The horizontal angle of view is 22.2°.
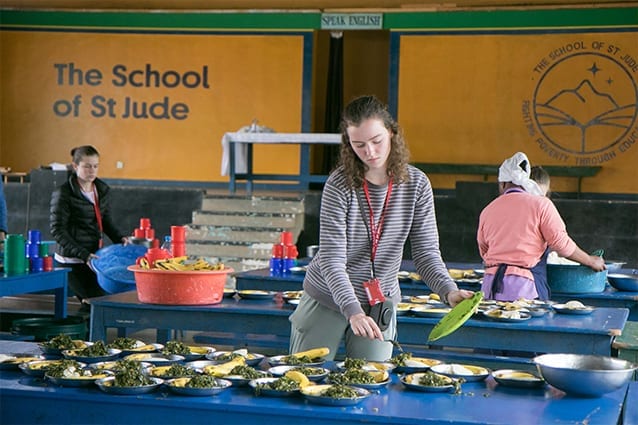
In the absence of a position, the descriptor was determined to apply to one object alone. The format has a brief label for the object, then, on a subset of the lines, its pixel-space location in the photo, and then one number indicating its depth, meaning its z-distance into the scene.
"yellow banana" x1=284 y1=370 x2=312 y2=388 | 4.79
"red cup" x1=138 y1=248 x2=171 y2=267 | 7.84
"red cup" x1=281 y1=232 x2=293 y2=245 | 10.64
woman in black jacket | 11.79
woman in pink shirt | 8.75
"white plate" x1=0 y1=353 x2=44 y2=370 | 5.21
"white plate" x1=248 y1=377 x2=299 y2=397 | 4.69
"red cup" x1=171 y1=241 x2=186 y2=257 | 8.82
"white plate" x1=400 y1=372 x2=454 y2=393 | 4.81
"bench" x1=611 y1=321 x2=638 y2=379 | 6.76
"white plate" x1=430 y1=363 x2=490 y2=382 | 5.07
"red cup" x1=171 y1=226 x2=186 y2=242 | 8.82
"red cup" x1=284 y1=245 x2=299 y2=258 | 10.57
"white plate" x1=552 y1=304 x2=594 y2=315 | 7.64
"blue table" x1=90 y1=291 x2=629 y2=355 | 7.17
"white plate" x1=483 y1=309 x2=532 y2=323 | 7.25
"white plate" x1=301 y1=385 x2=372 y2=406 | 4.56
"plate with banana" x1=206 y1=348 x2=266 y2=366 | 5.39
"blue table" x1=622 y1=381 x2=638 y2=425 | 4.86
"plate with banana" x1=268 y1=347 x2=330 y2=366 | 5.39
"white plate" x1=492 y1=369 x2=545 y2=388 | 4.93
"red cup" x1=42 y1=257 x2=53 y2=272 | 11.09
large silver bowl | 4.74
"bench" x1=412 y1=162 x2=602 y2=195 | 21.69
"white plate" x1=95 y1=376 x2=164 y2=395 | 4.68
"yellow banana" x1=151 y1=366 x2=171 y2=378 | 4.99
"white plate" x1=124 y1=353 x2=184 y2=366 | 5.33
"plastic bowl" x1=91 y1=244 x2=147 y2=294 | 11.43
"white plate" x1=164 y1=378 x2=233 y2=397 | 4.66
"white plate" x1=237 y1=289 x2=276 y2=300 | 8.12
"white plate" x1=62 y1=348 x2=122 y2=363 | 5.38
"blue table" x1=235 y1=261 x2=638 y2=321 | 9.15
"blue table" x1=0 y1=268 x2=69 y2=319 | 10.20
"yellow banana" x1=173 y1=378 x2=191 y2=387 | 4.74
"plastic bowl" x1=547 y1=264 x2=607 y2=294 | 9.21
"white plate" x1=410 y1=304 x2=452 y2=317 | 7.52
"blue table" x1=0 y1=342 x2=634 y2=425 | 4.42
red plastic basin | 7.65
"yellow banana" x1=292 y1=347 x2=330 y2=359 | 5.57
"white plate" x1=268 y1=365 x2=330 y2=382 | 4.97
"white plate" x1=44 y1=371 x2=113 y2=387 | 4.81
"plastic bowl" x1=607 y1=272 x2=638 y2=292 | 9.38
